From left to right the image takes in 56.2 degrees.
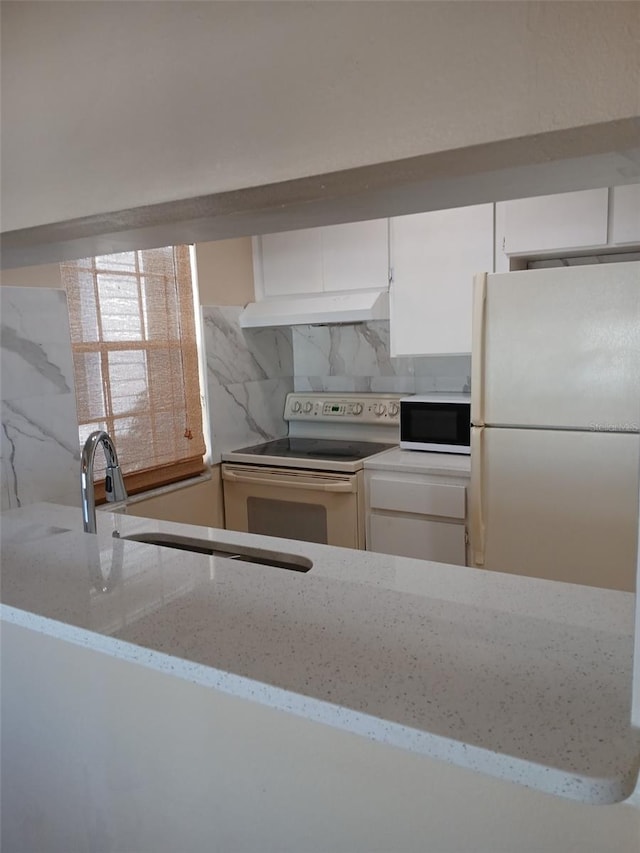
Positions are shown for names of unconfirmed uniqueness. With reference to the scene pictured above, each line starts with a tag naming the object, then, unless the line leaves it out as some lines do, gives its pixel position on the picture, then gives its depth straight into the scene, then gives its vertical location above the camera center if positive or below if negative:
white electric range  2.79 -0.61
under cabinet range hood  2.88 +0.17
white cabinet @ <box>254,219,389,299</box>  2.88 +0.42
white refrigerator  1.93 -0.29
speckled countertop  0.66 -0.43
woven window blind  2.38 -0.04
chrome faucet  1.47 -0.32
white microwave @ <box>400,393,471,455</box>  2.72 -0.39
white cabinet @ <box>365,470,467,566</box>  2.57 -0.77
